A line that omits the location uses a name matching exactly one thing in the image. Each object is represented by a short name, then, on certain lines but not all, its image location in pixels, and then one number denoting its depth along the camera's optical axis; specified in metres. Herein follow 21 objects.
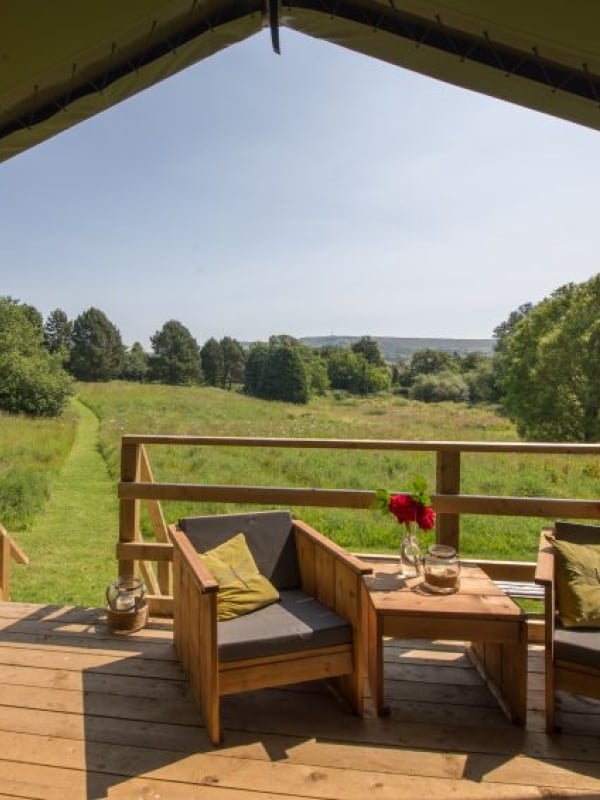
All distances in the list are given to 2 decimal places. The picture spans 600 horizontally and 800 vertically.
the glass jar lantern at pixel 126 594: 2.88
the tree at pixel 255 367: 27.67
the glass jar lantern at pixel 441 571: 2.34
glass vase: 2.54
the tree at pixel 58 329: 30.66
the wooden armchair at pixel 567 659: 1.98
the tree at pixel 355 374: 27.80
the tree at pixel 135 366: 31.16
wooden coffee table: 2.10
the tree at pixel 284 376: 25.03
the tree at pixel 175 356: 30.45
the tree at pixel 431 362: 28.50
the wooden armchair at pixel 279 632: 2.03
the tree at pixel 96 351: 30.58
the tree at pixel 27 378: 19.38
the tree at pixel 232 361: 30.61
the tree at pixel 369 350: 30.05
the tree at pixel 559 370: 14.20
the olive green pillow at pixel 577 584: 2.17
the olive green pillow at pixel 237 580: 2.34
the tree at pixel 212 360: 30.98
